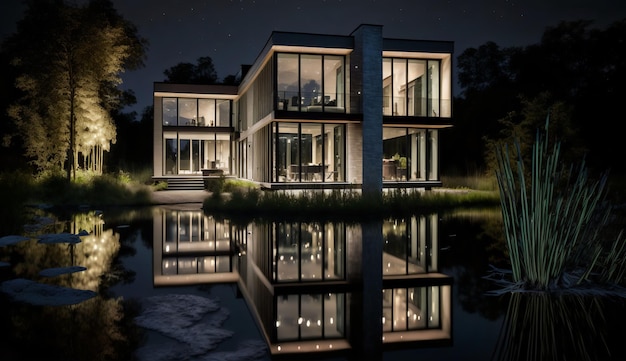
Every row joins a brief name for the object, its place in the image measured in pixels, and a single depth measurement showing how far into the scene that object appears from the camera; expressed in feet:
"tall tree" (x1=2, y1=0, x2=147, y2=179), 66.54
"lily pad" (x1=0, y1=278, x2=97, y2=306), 16.71
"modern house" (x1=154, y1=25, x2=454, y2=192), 62.03
